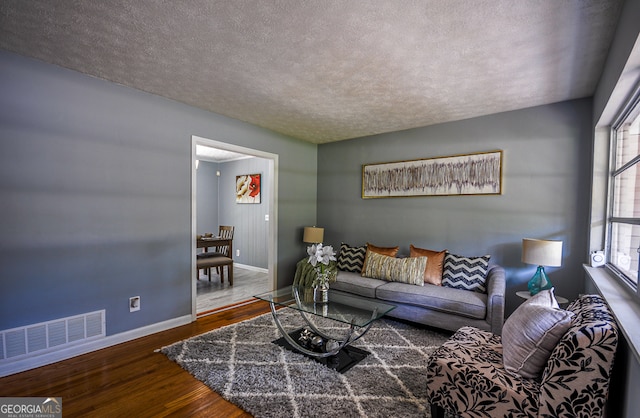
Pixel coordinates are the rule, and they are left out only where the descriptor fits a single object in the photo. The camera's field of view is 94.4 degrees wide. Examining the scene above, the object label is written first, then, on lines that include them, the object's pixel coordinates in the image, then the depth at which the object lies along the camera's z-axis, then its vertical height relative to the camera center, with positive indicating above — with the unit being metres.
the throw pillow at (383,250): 3.96 -0.64
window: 2.00 +0.08
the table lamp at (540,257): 2.84 -0.50
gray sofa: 2.83 -1.03
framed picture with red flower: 6.38 +0.28
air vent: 2.30 -1.15
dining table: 4.90 -0.71
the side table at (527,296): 2.85 -0.91
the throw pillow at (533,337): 1.53 -0.70
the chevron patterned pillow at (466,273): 3.29 -0.78
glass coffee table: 2.42 -0.95
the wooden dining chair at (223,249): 5.19 -0.92
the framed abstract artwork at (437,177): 3.56 +0.37
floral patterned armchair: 1.29 -0.91
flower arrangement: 2.82 -0.55
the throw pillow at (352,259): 4.18 -0.81
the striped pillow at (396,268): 3.49 -0.80
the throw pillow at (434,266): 3.50 -0.74
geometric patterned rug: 1.95 -1.35
